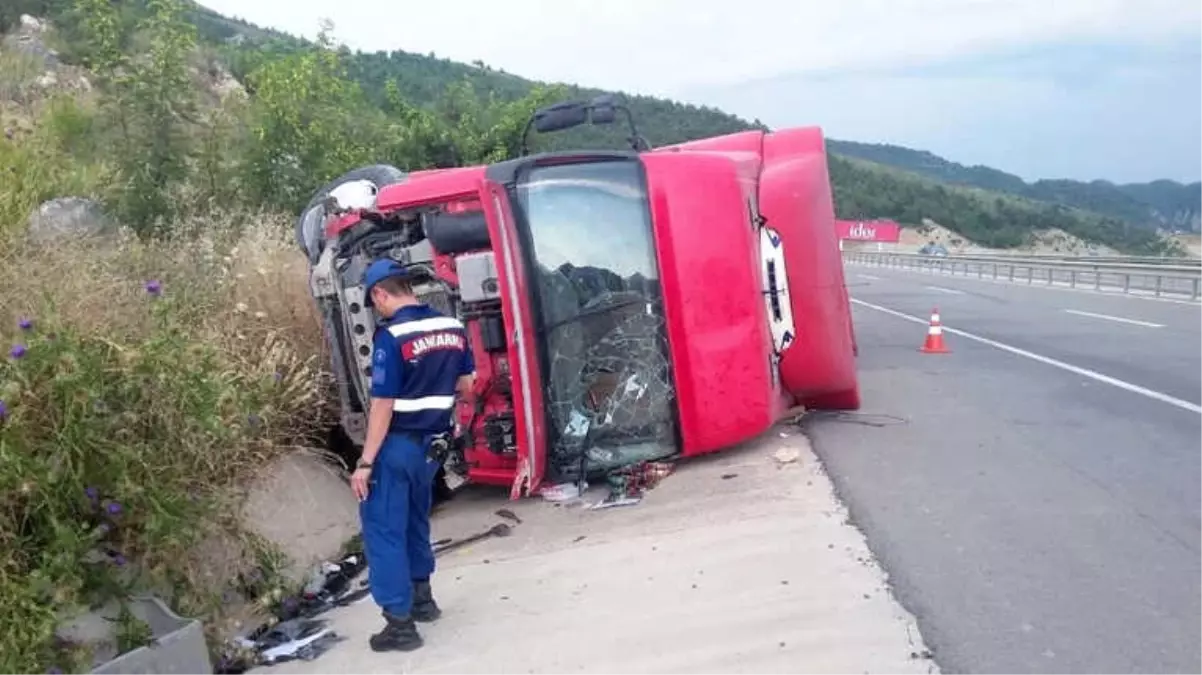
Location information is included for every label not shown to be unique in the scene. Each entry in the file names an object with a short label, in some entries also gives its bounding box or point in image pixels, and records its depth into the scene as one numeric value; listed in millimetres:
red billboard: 45281
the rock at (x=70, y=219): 7895
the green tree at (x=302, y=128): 12695
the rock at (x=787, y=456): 7420
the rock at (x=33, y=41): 21934
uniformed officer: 4863
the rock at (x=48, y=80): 18172
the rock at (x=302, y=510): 6223
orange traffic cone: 13203
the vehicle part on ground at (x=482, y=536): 6531
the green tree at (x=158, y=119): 11094
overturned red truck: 6785
